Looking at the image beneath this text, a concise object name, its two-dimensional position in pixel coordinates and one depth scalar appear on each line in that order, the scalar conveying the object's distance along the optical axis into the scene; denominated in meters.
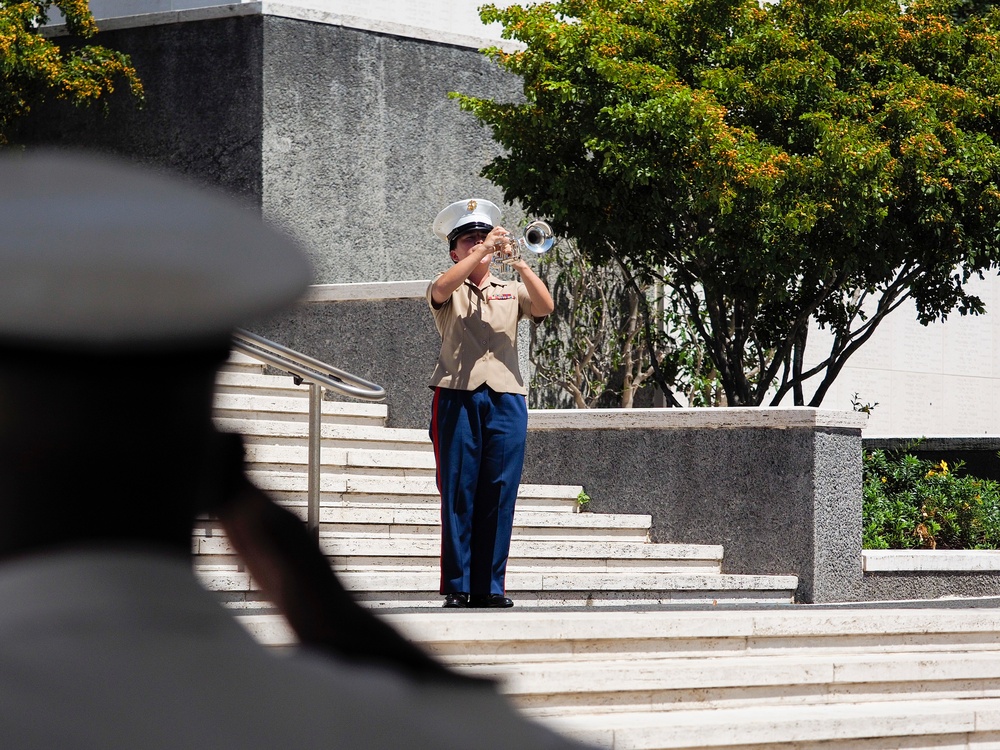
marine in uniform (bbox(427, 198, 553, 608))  13.15
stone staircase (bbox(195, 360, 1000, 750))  10.83
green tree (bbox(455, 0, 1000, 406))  22.12
